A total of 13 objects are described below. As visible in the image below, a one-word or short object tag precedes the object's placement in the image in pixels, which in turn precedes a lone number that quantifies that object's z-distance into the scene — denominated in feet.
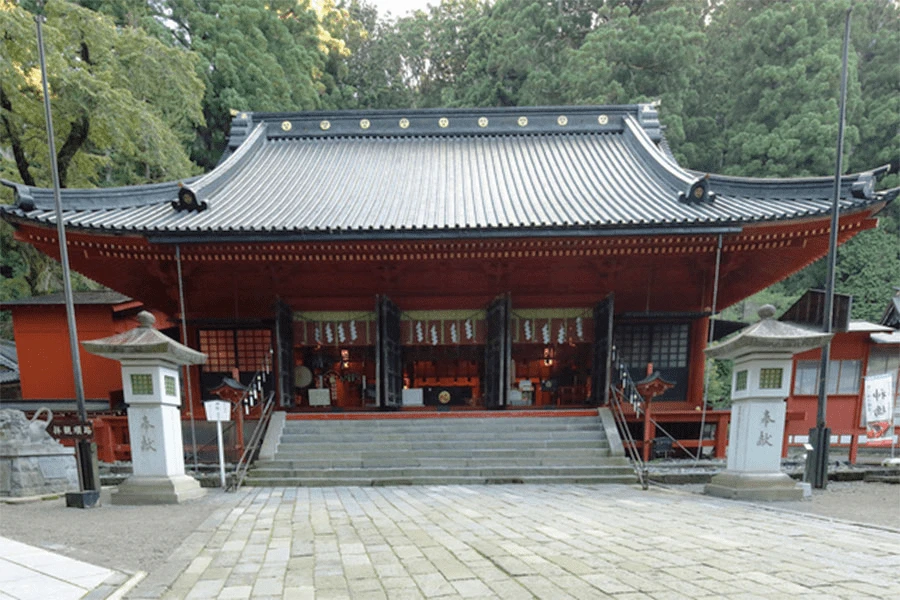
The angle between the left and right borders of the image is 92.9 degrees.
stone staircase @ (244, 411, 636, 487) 24.50
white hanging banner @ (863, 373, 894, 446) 26.94
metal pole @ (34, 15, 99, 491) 18.57
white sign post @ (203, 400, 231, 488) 22.22
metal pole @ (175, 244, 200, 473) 26.11
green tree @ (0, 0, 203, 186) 34.40
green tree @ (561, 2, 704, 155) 68.64
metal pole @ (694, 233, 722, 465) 26.48
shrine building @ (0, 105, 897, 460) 26.68
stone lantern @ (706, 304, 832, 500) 19.12
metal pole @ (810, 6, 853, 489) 20.95
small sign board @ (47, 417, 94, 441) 19.48
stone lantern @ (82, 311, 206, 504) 19.67
